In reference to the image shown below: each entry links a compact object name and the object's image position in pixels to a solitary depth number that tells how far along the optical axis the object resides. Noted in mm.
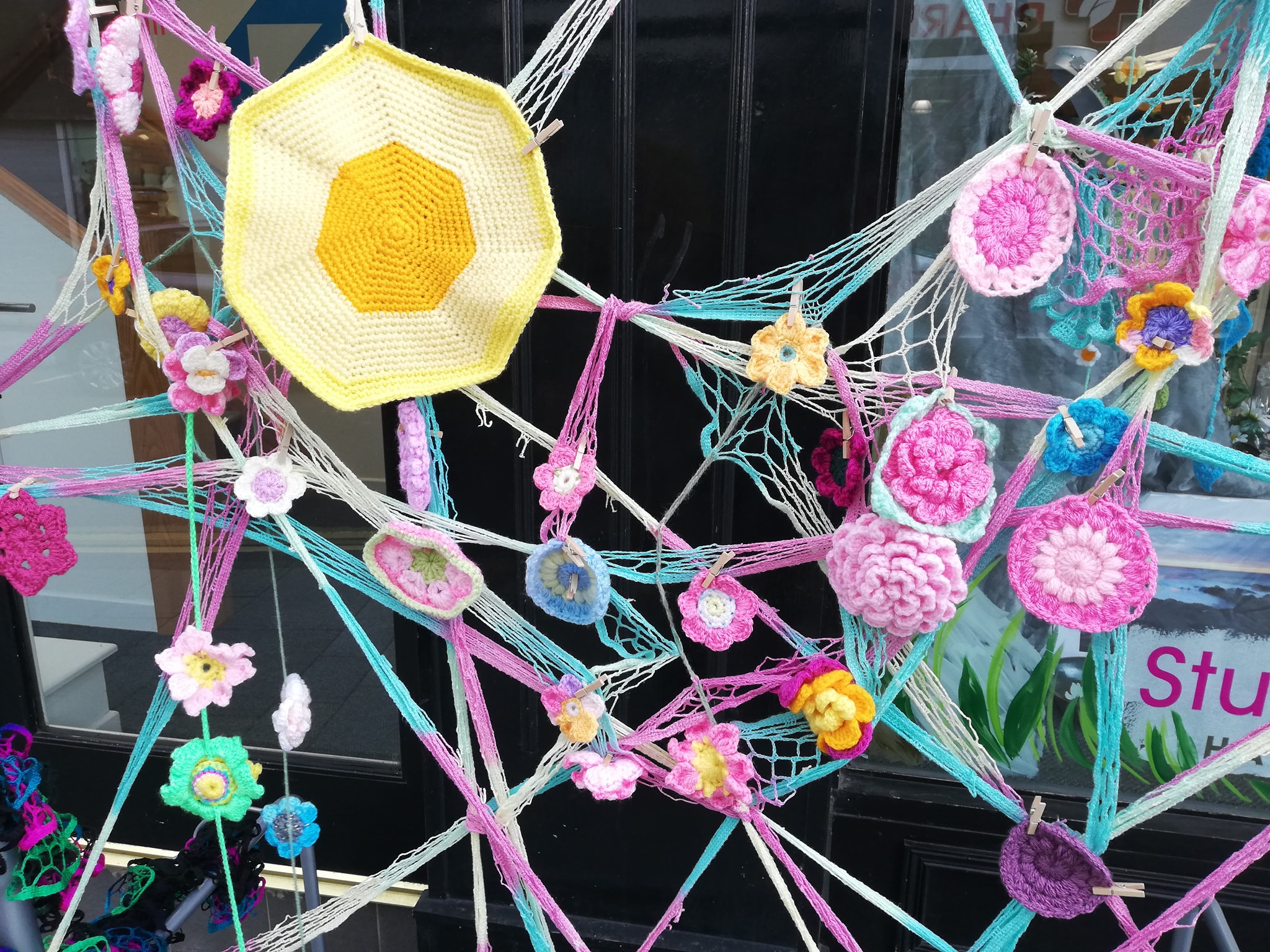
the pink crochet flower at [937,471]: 698
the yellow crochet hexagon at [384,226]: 706
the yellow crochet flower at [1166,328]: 659
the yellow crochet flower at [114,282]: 808
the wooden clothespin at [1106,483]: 680
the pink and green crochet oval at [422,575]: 845
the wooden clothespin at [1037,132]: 657
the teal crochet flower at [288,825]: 966
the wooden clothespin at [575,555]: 805
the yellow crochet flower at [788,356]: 740
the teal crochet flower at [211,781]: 871
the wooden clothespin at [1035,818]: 790
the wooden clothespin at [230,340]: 778
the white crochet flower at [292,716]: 832
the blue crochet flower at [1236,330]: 773
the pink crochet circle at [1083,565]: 691
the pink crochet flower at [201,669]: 859
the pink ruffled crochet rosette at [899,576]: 694
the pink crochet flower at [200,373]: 781
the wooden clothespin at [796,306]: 750
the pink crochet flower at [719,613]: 849
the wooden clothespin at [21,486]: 857
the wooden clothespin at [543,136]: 686
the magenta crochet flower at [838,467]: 792
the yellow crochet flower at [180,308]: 814
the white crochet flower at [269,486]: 808
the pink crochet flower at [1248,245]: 638
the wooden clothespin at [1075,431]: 683
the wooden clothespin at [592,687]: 850
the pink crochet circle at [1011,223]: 677
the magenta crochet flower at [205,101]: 780
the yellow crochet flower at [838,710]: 772
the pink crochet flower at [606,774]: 868
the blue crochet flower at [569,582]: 806
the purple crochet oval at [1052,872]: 791
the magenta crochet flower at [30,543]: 862
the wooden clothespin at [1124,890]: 732
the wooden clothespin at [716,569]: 824
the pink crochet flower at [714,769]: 859
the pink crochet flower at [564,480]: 822
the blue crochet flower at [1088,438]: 687
